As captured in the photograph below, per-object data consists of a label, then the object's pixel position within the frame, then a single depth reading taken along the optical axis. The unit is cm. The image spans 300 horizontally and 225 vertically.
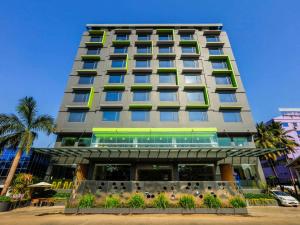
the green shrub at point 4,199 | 1656
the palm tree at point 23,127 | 2024
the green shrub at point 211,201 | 1421
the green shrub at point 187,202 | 1419
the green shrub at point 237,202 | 1420
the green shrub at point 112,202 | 1436
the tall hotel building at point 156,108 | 2219
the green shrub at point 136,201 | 1434
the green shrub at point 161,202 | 1427
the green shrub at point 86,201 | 1438
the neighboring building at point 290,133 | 4949
